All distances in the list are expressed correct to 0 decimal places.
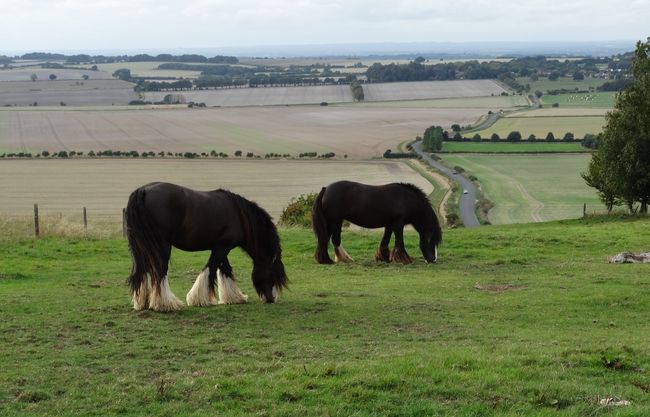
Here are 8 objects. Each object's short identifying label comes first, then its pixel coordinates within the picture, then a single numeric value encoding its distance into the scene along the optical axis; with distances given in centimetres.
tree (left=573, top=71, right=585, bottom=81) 18425
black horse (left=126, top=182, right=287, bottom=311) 1323
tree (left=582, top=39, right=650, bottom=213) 3325
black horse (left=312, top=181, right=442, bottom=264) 2020
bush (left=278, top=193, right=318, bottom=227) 3078
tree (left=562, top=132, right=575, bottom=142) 9200
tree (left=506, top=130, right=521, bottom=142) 9312
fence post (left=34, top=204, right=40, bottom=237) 2420
